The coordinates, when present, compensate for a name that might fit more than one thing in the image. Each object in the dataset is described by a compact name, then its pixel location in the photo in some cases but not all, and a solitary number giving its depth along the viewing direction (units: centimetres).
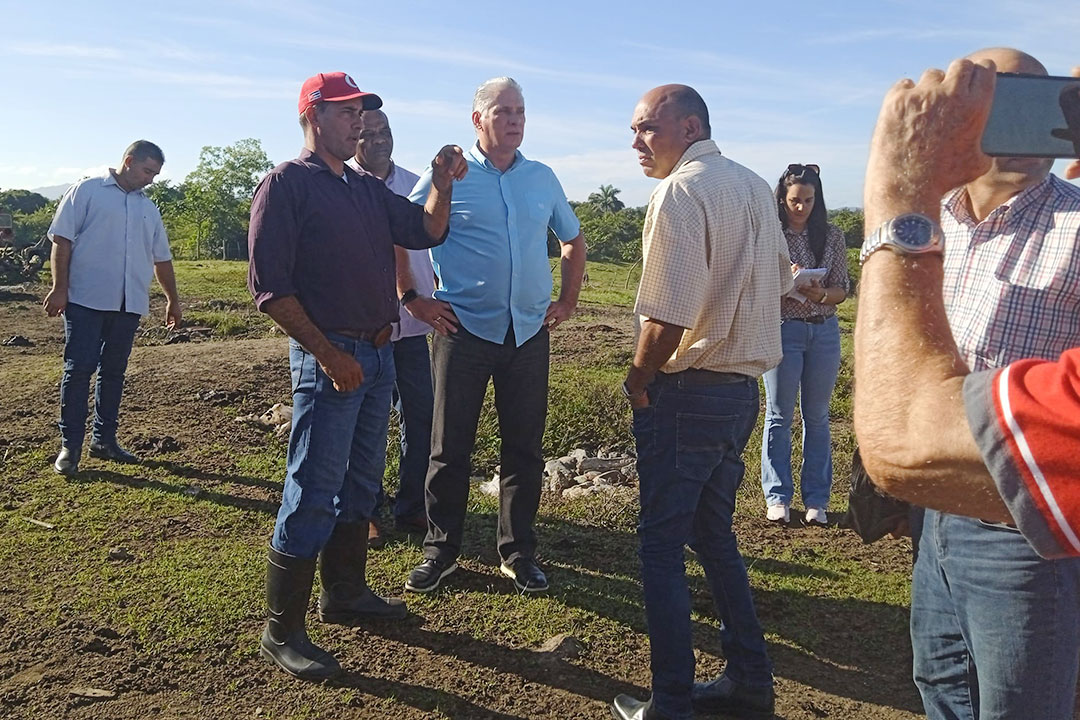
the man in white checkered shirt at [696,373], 303
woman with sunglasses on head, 529
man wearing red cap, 338
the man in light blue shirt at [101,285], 598
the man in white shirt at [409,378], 512
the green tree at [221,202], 6347
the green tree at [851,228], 2723
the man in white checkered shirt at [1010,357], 184
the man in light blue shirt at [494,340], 437
